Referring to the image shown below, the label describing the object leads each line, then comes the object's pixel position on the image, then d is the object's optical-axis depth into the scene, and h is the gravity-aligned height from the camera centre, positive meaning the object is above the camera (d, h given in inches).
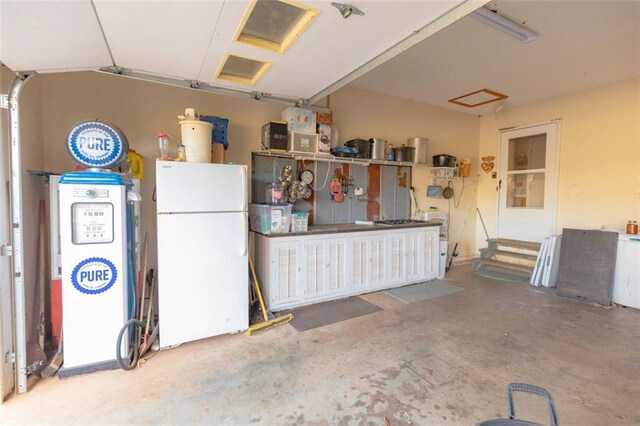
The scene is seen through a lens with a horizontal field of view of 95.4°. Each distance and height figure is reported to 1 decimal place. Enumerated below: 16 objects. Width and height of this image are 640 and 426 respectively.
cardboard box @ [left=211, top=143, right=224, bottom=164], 123.9 +20.6
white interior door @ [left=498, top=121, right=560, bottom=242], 198.8 +17.1
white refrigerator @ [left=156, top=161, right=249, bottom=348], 98.9 -17.5
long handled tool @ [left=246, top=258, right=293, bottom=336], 115.6 -49.5
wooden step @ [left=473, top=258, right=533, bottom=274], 202.7 -43.6
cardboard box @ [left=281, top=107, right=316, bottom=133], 147.4 +42.7
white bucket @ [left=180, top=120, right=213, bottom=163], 105.0 +22.4
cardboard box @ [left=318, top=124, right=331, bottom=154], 157.0 +34.8
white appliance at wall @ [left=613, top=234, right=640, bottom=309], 144.6 -33.3
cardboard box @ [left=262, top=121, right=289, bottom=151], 141.9 +32.7
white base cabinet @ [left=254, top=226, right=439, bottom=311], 131.9 -31.0
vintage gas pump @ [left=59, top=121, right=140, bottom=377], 85.4 -14.9
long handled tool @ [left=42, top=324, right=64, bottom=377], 86.4 -50.6
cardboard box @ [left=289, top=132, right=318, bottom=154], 147.4 +31.0
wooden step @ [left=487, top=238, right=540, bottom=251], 197.6 -27.1
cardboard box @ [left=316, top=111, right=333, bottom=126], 158.9 +47.0
